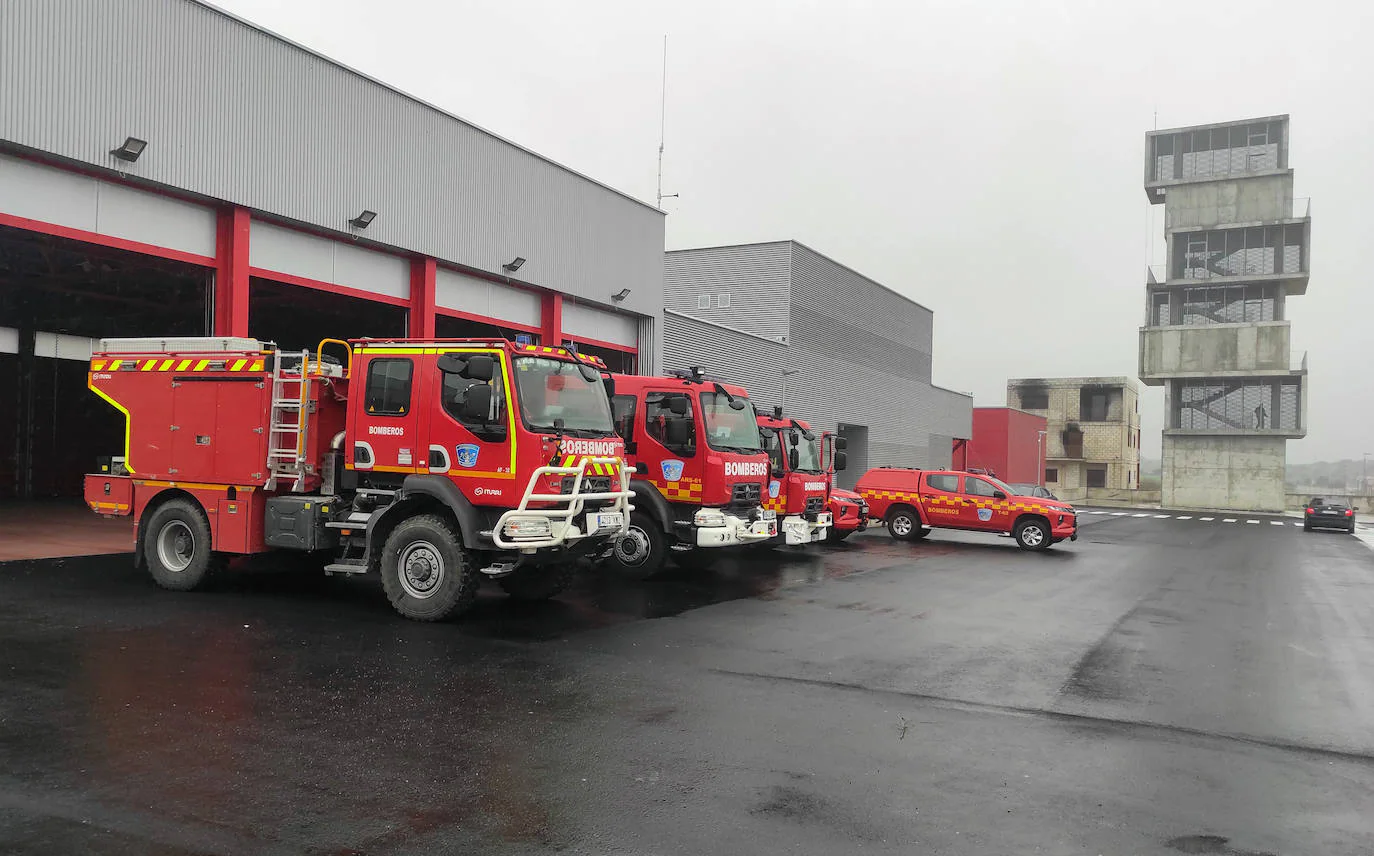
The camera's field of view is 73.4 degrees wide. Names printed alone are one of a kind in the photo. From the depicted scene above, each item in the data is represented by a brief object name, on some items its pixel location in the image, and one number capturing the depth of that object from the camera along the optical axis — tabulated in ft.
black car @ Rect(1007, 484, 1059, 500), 74.75
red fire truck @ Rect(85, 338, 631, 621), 30.35
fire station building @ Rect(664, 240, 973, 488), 106.73
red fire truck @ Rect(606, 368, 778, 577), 43.93
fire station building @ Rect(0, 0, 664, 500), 42.42
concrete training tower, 200.03
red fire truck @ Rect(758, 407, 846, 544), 52.08
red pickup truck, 69.77
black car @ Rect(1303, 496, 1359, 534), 114.83
